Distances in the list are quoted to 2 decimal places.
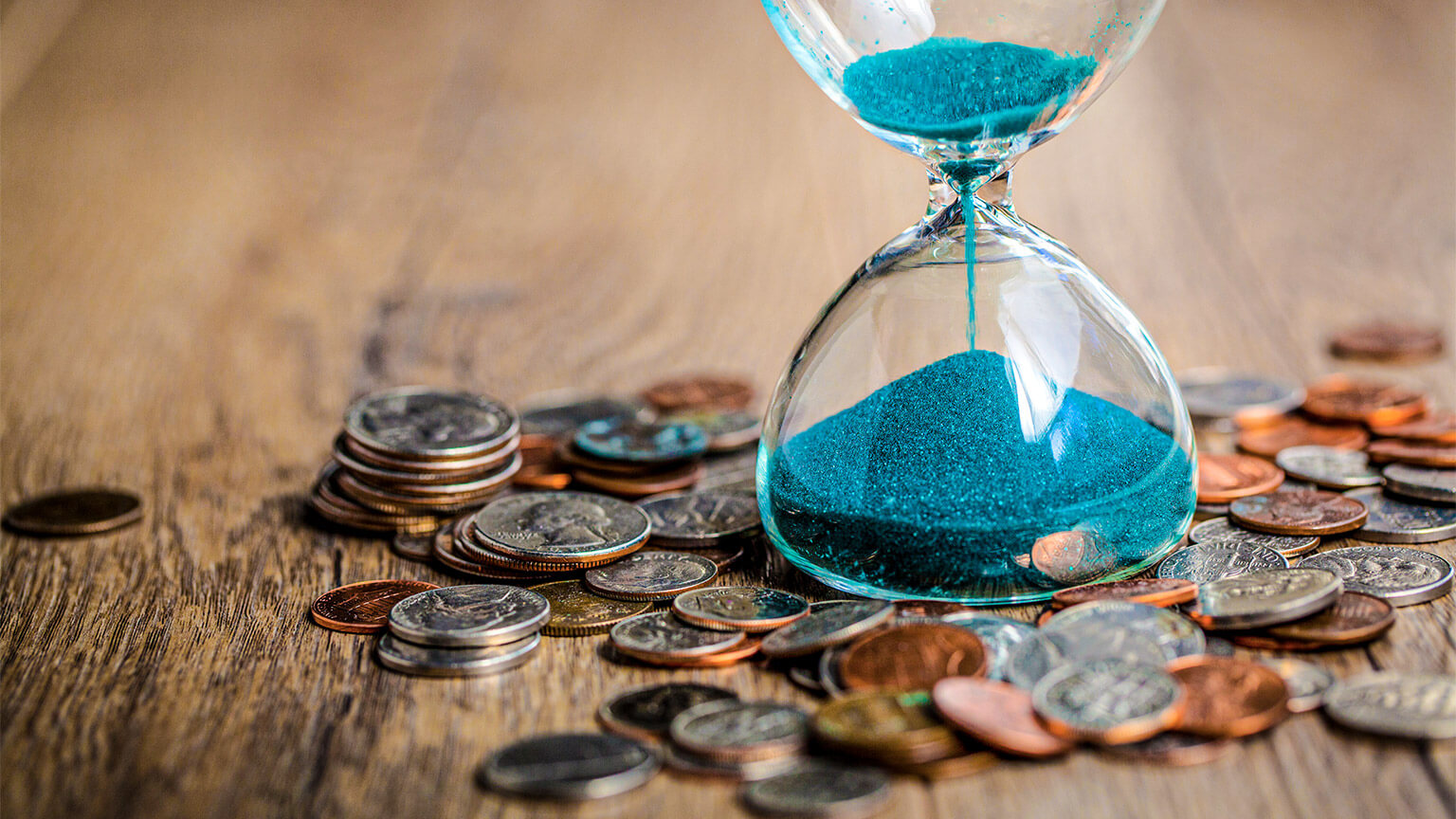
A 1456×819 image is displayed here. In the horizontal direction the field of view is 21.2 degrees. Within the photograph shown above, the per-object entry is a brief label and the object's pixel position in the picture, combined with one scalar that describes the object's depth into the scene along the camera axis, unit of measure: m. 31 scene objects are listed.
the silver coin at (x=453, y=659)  0.49
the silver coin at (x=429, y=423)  0.55
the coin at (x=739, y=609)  0.50
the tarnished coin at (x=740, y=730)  0.47
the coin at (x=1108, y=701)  0.46
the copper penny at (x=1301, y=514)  0.53
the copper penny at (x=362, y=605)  0.51
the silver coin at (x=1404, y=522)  0.52
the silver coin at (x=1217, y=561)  0.51
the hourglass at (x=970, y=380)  0.49
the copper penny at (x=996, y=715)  0.46
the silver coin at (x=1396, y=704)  0.47
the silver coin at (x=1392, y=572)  0.50
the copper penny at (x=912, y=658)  0.48
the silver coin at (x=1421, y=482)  0.54
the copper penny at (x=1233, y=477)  0.54
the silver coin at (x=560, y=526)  0.52
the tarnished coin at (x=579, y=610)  0.50
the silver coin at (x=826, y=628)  0.49
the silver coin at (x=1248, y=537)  0.52
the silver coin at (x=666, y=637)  0.49
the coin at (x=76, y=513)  0.55
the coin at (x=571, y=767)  0.46
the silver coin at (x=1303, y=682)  0.47
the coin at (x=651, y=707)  0.48
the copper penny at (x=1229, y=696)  0.47
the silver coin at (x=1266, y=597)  0.49
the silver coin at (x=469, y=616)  0.50
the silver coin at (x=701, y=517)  0.53
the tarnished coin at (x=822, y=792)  0.46
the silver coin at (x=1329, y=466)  0.55
